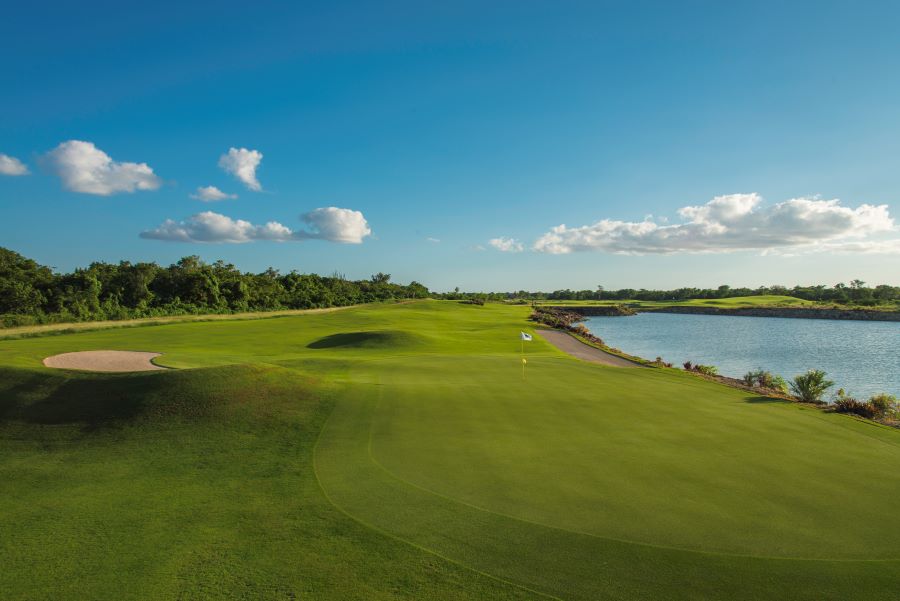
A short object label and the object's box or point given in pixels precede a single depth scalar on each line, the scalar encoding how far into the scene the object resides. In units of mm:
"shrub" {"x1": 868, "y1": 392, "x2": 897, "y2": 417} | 16633
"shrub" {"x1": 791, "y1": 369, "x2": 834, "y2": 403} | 21891
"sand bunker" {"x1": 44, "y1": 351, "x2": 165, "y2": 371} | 19859
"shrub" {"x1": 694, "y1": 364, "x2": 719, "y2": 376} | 30406
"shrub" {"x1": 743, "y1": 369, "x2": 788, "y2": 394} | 25469
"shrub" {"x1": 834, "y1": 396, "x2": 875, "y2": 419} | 16272
